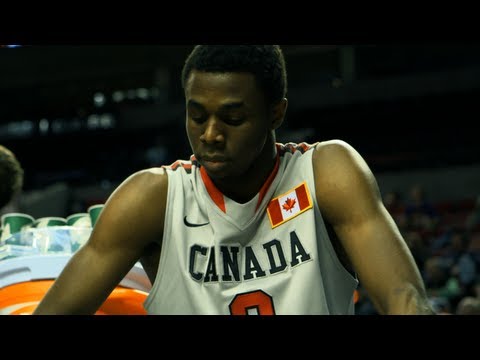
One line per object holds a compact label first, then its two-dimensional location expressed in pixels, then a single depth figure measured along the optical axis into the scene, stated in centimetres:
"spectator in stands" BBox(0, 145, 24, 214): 321
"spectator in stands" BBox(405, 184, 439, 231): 872
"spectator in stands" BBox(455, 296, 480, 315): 488
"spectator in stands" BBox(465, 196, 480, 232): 856
